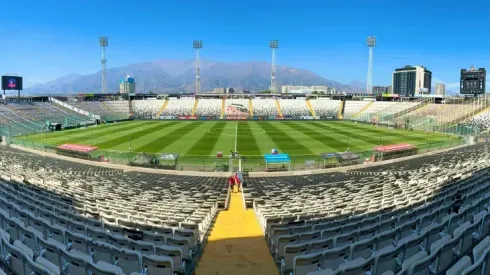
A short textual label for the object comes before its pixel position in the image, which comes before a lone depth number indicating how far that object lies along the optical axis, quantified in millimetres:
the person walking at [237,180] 21562
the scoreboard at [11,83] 90062
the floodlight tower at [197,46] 137625
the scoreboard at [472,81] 96188
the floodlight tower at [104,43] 126738
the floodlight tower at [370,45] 128250
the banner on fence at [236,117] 103019
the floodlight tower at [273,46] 142875
